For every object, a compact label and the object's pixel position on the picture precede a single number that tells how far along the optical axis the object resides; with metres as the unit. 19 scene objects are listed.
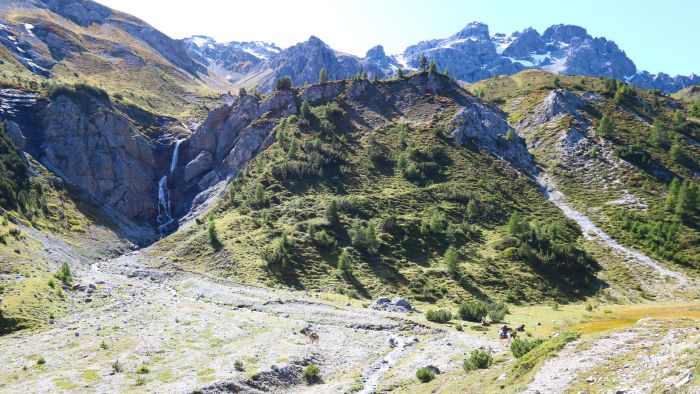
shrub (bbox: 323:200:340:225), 89.81
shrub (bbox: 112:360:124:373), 33.28
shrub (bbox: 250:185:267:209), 100.56
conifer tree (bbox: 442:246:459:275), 73.00
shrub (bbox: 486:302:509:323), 49.72
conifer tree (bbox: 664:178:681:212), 94.38
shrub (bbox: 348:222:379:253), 80.62
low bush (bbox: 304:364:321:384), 34.37
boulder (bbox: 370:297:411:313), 55.75
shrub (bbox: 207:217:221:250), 86.50
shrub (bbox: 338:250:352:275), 74.12
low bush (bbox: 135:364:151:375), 33.25
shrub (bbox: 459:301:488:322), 51.09
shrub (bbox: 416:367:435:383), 29.61
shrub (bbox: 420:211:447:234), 87.69
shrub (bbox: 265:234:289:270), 76.09
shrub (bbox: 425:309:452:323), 48.75
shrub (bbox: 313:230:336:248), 82.50
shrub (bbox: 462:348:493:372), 28.31
